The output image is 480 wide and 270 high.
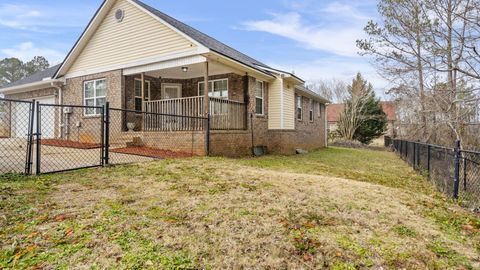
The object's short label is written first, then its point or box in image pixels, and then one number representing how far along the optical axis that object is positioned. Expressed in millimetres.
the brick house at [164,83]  10359
